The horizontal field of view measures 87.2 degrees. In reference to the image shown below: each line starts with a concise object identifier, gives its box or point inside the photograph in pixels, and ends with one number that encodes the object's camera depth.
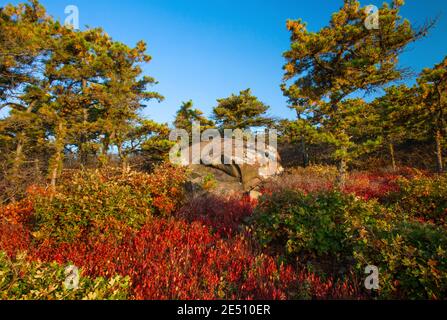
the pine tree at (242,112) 22.19
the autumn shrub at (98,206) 4.98
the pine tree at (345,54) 10.38
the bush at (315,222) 4.10
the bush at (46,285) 2.29
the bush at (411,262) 2.70
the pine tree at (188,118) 21.31
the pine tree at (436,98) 14.21
